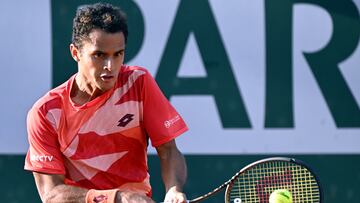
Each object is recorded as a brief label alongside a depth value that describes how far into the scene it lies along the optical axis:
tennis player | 8.55
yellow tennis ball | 9.33
